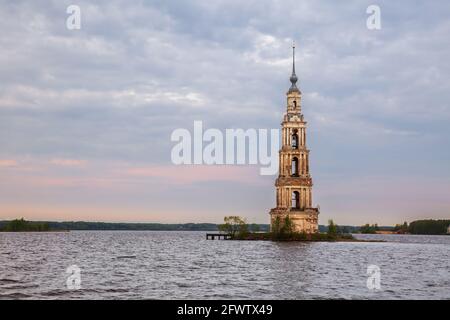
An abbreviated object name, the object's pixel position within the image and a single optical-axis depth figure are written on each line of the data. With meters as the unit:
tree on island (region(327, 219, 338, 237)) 149.38
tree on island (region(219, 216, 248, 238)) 157.25
